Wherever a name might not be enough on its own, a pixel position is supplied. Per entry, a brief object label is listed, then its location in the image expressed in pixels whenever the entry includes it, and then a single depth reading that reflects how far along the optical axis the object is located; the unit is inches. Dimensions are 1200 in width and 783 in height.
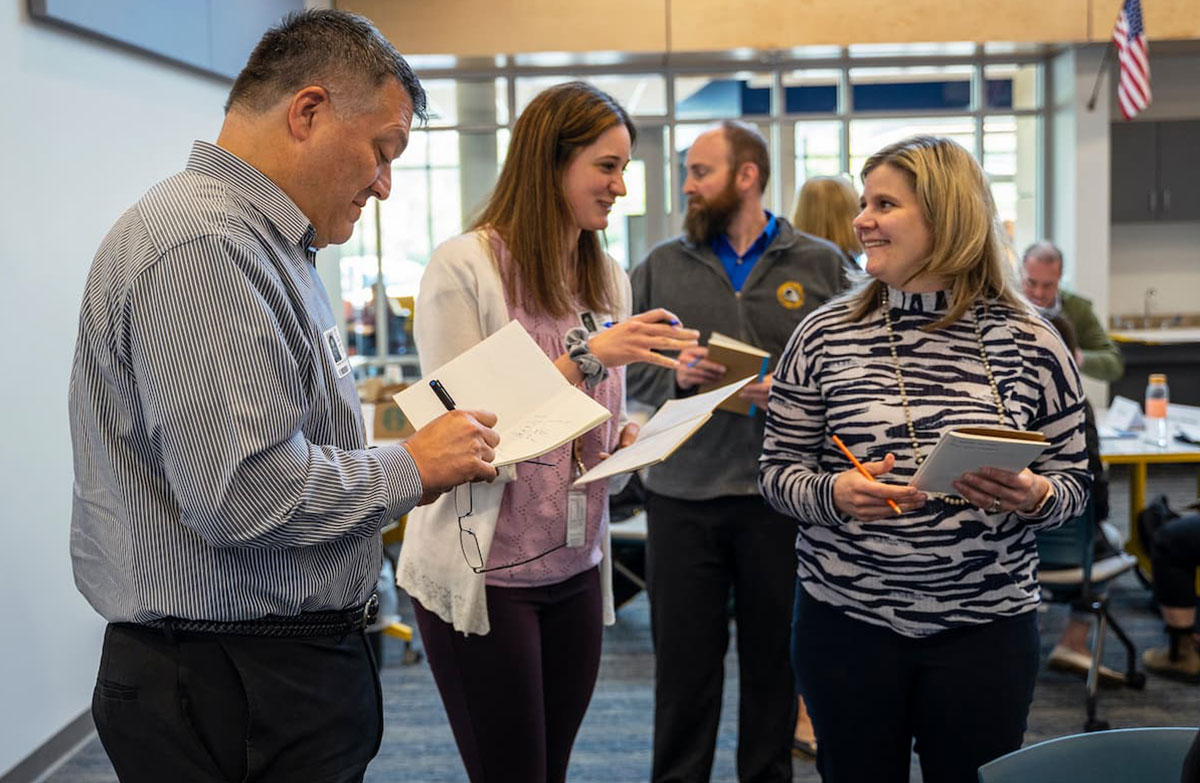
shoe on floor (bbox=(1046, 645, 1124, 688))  156.2
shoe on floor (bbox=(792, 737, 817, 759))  133.6
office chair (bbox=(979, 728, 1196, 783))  55.9
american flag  290.4
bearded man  107.4
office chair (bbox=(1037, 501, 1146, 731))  140.8
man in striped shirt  45.9
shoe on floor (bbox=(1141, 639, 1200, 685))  157.9
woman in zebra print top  74.4
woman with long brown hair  77.7
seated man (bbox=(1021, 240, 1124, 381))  192.9
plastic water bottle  177.5
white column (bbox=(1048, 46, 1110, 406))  336.8
